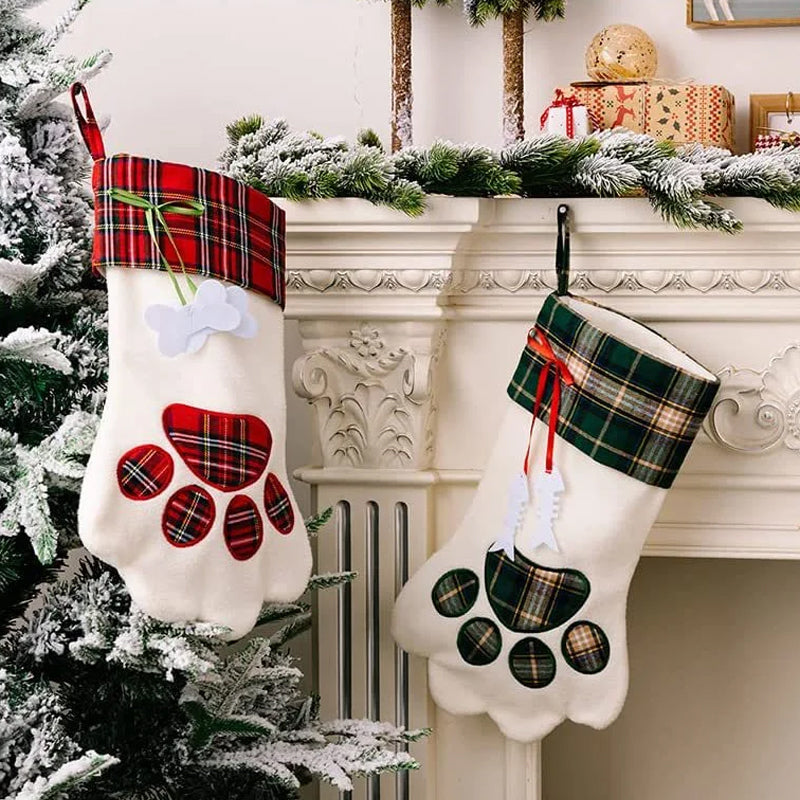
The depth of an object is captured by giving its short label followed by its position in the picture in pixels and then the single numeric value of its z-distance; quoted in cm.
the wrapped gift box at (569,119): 134
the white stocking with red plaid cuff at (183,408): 100
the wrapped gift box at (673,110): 134
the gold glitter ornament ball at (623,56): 140
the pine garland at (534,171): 121
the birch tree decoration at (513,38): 144
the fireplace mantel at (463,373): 129
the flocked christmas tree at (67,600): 101
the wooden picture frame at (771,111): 146
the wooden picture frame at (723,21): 150
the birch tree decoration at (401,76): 143
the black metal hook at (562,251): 128
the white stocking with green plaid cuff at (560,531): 122
